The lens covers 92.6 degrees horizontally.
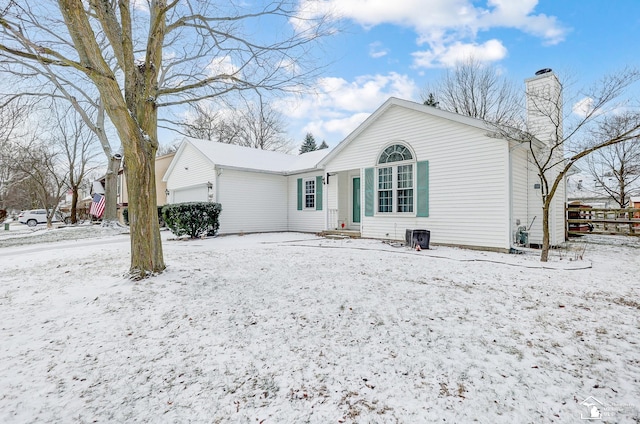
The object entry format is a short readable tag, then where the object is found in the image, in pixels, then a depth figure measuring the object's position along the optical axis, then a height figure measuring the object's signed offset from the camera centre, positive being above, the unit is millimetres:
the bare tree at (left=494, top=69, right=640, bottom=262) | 6633 +2386
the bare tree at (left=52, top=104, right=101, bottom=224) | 23312 +5280
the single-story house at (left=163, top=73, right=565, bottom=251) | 8156 +1046
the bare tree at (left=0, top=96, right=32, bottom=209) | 7646 +3049
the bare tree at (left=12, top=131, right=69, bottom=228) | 20795 +3899
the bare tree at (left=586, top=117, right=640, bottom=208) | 15547 +2455
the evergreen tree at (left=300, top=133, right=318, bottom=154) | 33312 +7630
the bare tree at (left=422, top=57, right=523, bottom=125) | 20422 +8557
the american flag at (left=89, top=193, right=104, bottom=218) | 22938 +751
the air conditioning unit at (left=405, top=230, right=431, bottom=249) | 8422 -692
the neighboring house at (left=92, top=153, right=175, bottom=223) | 19891 +2796
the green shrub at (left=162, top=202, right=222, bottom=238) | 11258 -140
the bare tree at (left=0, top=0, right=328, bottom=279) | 4852 +3115
